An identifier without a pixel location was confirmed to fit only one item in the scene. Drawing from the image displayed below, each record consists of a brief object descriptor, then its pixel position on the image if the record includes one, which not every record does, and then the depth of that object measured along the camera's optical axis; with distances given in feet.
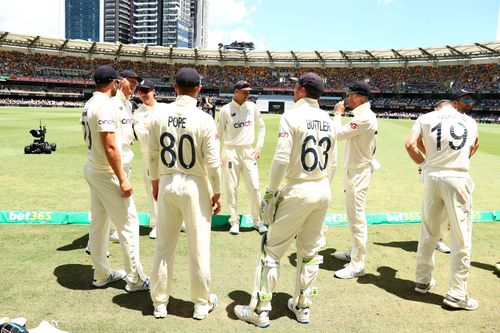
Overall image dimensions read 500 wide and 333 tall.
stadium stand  212.23
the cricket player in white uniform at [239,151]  22.95
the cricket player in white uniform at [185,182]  12.35
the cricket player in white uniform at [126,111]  19.26
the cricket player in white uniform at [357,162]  16.62
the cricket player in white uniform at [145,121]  20.63
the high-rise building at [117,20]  599.98
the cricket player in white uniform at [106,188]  13.76
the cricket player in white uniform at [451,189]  14.24
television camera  46.29
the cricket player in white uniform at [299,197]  12.51
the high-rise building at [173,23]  587.27
